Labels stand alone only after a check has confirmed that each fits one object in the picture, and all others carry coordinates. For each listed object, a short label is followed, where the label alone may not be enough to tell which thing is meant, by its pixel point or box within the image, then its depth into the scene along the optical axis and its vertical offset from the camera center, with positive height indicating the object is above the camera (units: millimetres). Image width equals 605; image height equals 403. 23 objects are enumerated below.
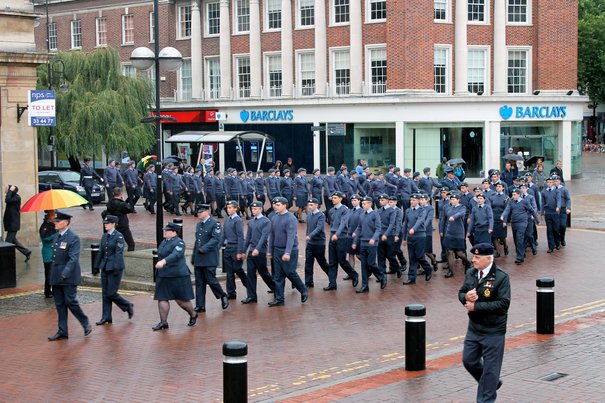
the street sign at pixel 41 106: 24641 +846
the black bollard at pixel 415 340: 11914 -2547
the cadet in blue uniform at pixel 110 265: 15430 -2045
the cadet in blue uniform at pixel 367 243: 18406 -2065
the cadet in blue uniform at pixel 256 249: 17156 -2010
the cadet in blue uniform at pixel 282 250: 17016 -2029
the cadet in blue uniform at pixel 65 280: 14508 -2138
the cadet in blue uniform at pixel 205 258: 16438 -2072
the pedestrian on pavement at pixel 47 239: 18156 -1893
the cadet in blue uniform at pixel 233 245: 17297 -1966
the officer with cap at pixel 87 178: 36750 -1512
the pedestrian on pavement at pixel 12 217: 22609 -1834
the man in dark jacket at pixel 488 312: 9734 -1807
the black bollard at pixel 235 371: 9578 -2349
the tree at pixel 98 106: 45344 +1560
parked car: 38281 -1734
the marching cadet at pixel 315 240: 18453 -2006
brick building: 47688 +2811
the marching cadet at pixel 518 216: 22094 -1920
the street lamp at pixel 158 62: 20047 +1600
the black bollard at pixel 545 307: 13727 -2495
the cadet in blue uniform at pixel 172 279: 14938 -2207
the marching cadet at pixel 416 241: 19406 -2151
